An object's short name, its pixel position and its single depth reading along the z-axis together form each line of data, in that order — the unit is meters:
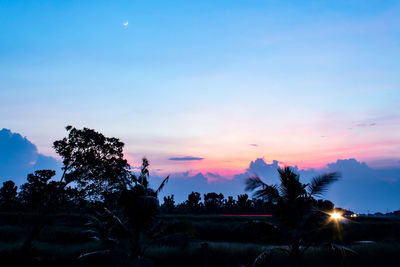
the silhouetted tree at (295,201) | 15.46
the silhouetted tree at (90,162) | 23.30
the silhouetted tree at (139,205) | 15.43
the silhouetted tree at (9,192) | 53.87
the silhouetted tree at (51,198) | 20.66
